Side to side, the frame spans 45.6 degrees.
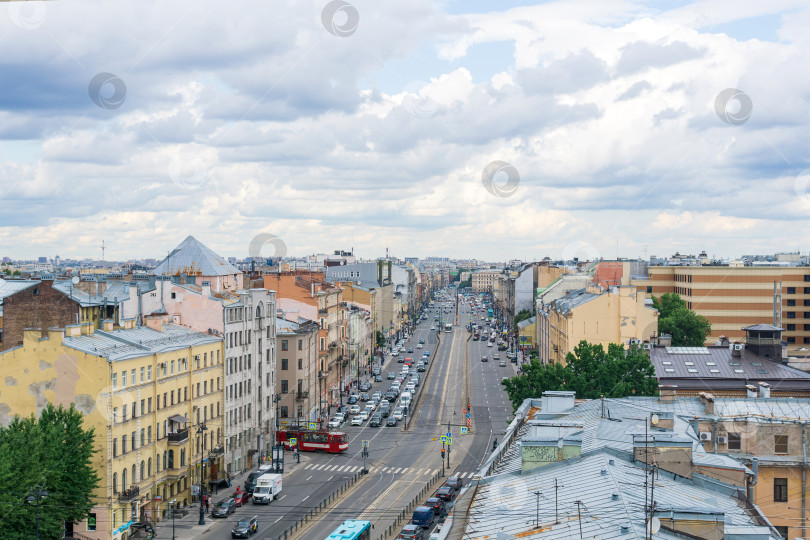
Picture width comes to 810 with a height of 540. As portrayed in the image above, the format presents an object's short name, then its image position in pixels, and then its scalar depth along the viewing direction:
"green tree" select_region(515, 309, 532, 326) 165.88
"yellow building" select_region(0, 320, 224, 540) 48.31
